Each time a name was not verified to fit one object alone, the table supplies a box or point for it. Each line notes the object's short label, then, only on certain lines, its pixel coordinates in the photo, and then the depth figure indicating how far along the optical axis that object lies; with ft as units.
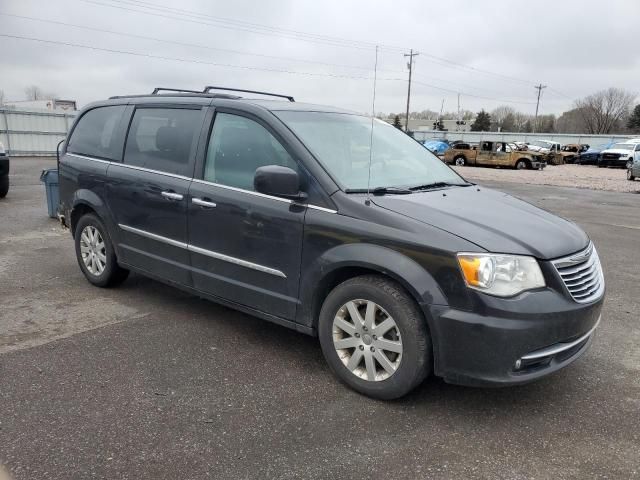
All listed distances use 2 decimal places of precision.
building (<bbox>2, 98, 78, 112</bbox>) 135.95
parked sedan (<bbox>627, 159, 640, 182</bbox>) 74.90
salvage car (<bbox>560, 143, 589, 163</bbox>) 137.08
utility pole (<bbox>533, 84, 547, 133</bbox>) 301.63
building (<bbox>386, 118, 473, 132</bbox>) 273.38
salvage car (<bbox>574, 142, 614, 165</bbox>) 128.98
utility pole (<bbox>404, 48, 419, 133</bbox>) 187.81
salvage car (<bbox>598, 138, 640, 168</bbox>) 115.75
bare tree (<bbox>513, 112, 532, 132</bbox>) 316.19
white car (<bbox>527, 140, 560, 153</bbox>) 129.04
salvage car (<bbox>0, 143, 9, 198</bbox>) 34.35
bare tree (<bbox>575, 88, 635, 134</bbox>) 287.89
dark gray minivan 9.46
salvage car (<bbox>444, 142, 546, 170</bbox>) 102.37
